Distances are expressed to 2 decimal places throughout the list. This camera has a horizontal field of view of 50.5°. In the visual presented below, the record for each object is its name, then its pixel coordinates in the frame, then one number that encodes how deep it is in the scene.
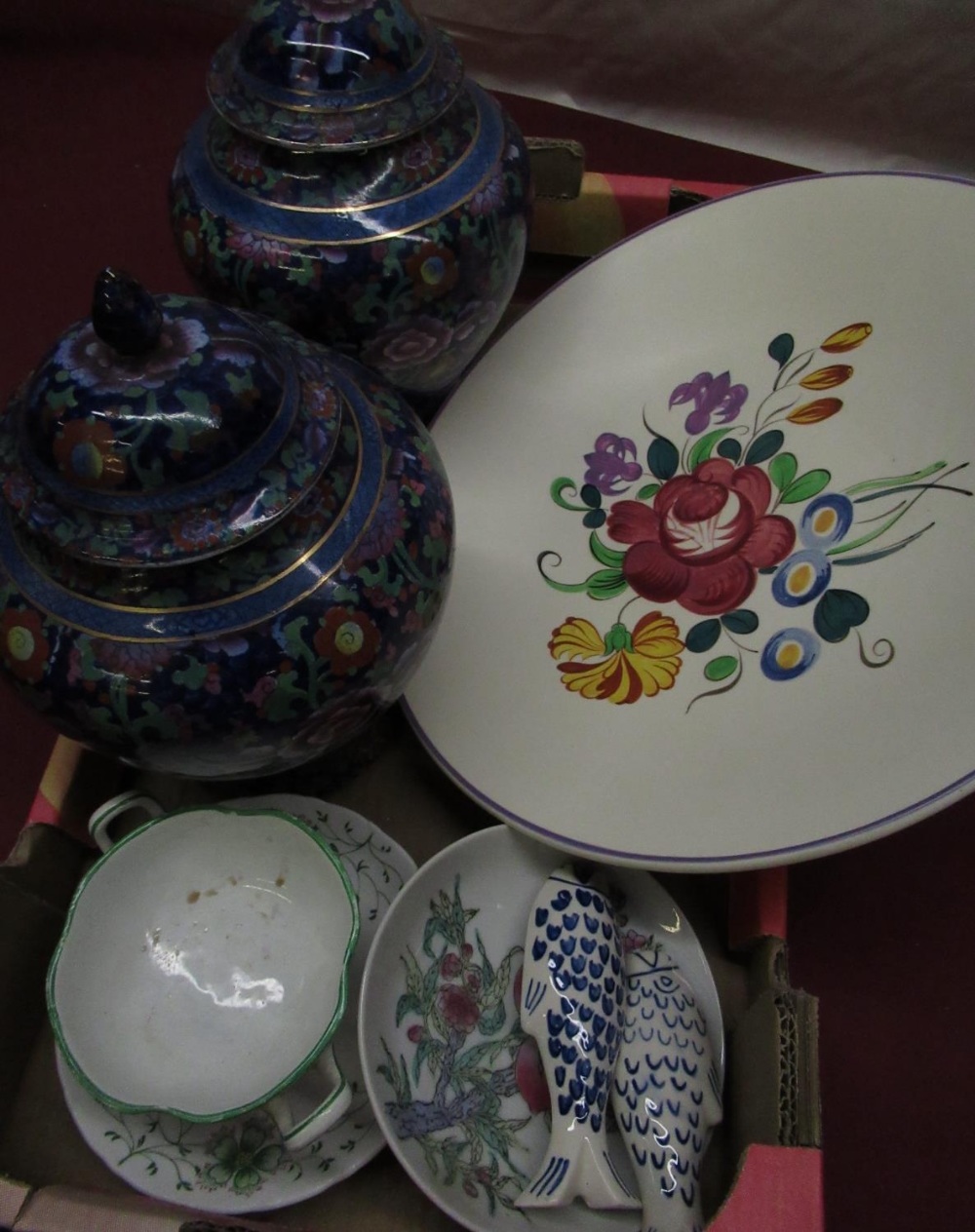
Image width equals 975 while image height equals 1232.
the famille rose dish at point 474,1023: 0.53
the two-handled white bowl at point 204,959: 0.56
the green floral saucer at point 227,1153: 0.54
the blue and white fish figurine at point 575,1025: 0.51
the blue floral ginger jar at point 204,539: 0.41
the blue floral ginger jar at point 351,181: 0.55
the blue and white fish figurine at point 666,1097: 0.50
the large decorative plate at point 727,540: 0.56
